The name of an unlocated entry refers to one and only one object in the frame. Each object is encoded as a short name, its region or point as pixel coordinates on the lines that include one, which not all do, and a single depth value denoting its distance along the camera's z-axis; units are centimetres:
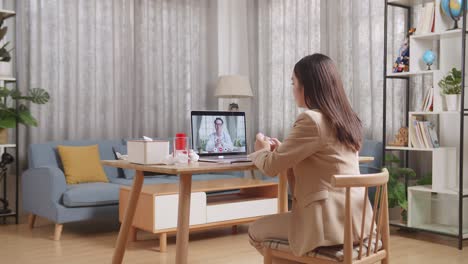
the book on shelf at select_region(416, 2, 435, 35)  425
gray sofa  425
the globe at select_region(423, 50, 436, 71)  429
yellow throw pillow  469
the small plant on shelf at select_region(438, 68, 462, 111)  405
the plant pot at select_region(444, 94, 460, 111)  404
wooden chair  198
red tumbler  279
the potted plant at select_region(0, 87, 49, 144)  463
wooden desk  248
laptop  341
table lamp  588
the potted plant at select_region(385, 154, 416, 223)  449
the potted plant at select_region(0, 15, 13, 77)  468
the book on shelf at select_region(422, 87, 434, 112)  426
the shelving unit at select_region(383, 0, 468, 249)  408
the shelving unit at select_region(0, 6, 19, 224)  479
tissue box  266
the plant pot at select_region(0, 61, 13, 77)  478
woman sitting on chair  210
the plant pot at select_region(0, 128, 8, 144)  475
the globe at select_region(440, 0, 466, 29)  402
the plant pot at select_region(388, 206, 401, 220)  489
